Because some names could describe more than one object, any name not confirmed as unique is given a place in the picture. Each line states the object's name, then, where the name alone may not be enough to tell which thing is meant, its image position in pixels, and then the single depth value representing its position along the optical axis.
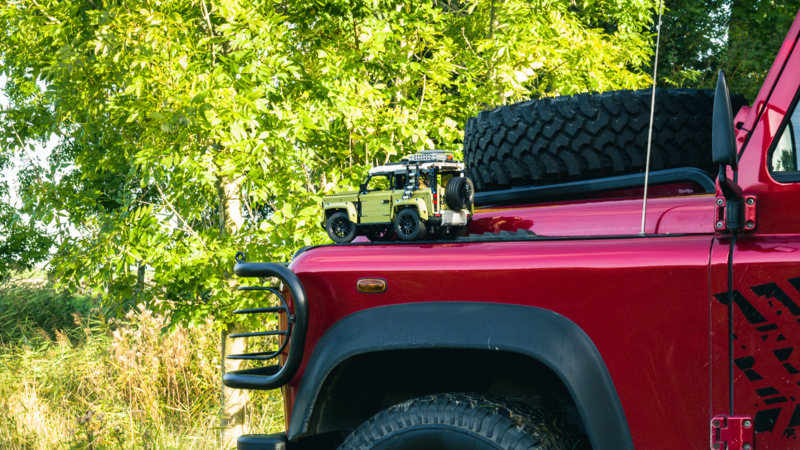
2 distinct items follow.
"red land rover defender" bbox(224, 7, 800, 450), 4.22
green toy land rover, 4.76
